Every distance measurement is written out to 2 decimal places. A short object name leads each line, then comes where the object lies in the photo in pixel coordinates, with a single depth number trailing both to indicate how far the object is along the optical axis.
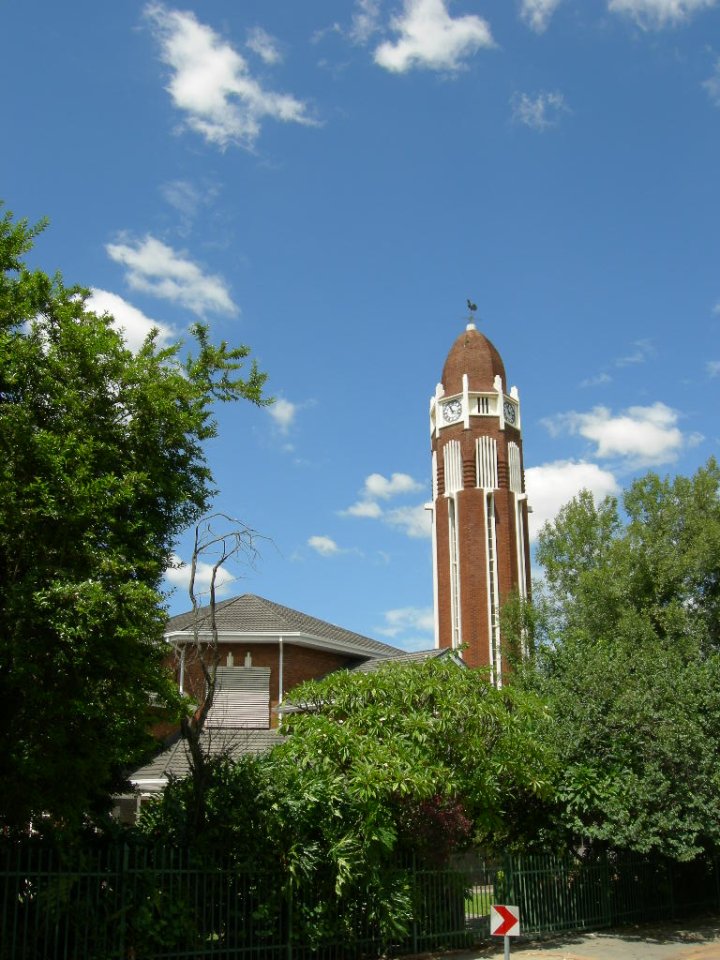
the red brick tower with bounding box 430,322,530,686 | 53.47
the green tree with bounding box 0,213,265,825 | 9.45
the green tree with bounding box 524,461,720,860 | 16.91
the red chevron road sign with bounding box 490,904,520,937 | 10.59
